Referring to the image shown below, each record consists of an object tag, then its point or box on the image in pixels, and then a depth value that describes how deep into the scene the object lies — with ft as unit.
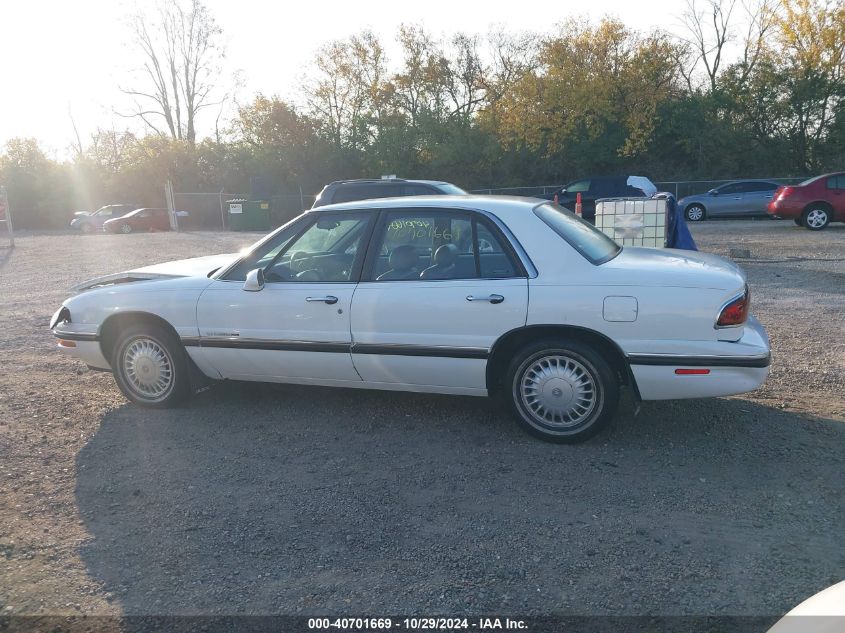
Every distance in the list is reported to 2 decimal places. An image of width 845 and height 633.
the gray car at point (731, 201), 77.46
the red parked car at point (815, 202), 58.03
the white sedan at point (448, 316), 13.51
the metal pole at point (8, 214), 68.33
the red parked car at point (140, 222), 104.78
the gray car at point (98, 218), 114.42
